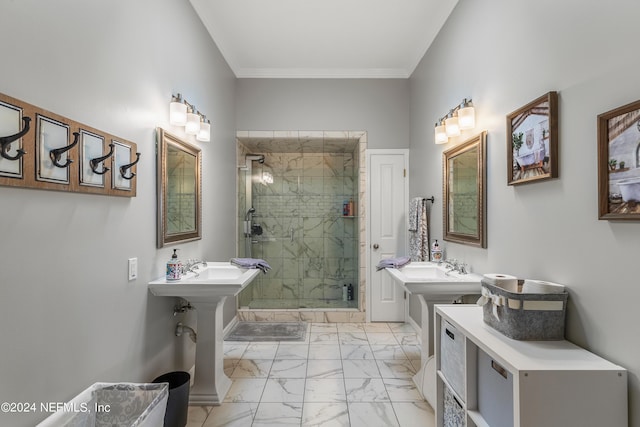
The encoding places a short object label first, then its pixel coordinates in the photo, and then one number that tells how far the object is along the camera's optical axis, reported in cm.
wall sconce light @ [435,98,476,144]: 238
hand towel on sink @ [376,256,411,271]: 280
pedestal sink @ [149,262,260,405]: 211
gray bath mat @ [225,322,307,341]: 354
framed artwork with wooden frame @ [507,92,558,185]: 154
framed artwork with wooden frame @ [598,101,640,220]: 113
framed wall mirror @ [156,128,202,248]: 218
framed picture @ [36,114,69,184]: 122
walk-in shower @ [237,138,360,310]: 499
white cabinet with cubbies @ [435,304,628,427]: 113
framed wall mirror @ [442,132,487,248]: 226
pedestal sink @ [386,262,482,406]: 225
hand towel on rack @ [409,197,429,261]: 326
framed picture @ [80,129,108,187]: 145
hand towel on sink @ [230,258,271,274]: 270
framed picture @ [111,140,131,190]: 168
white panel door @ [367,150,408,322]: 400
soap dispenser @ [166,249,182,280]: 215
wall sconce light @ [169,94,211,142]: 229
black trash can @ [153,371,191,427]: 187
